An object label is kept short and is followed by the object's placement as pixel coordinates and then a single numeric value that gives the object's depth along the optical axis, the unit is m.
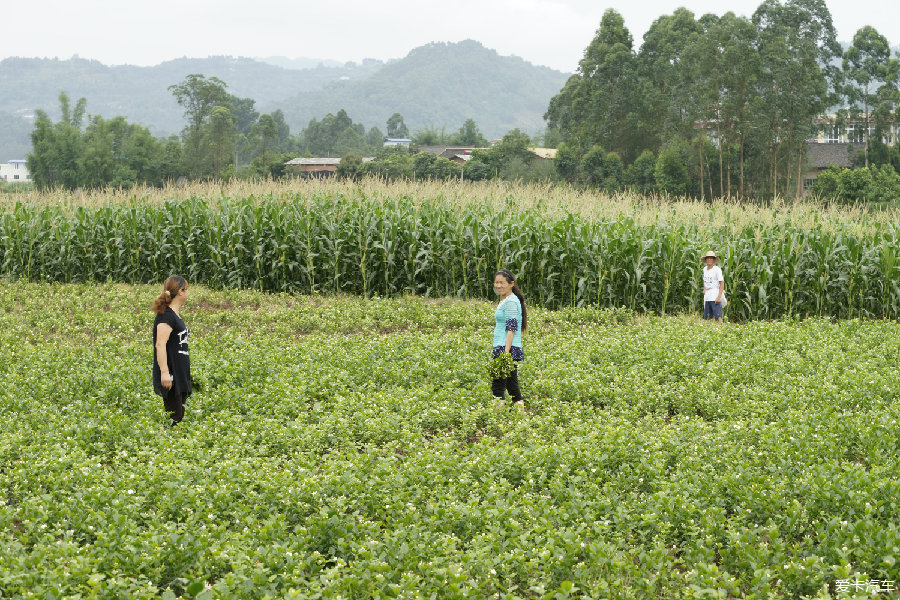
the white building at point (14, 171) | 178.85
